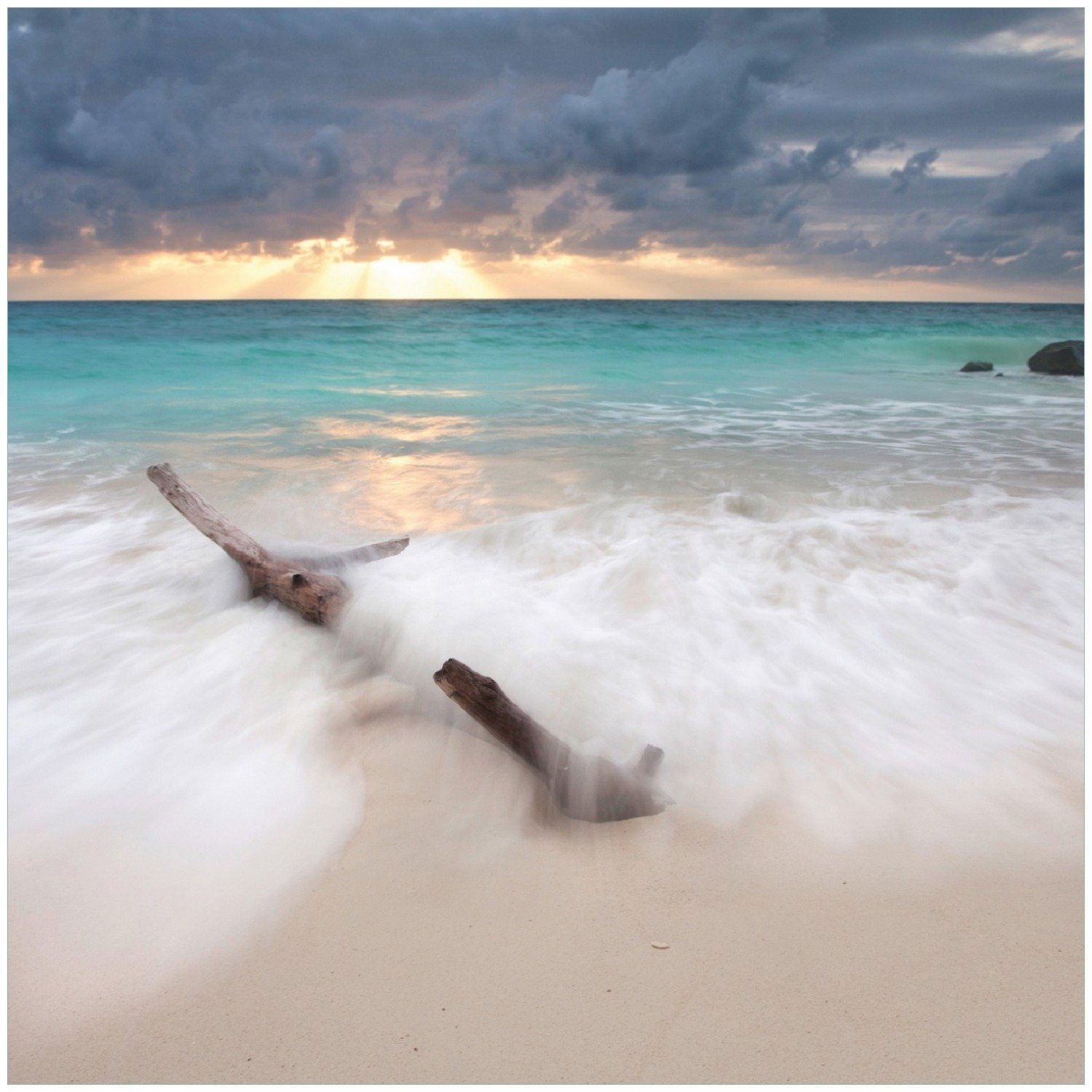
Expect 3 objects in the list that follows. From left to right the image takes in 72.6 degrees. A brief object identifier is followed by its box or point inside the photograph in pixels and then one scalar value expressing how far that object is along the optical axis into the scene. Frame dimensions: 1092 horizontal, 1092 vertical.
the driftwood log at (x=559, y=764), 1.91
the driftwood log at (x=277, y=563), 2.86
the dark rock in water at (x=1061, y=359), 14.91
